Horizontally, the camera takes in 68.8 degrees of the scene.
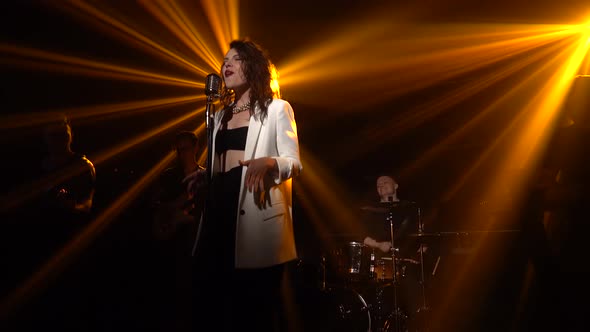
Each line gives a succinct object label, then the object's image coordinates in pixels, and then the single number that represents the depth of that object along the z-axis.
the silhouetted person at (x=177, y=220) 3.88
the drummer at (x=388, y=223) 5.24
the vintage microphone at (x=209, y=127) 1.92
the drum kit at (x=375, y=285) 5.23
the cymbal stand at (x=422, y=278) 5.14
